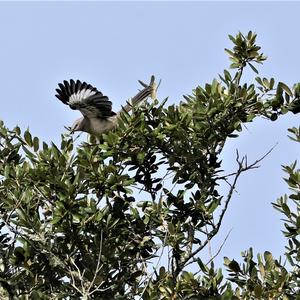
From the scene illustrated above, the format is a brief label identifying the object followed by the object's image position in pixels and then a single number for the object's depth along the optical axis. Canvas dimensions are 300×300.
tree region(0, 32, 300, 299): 13.18
